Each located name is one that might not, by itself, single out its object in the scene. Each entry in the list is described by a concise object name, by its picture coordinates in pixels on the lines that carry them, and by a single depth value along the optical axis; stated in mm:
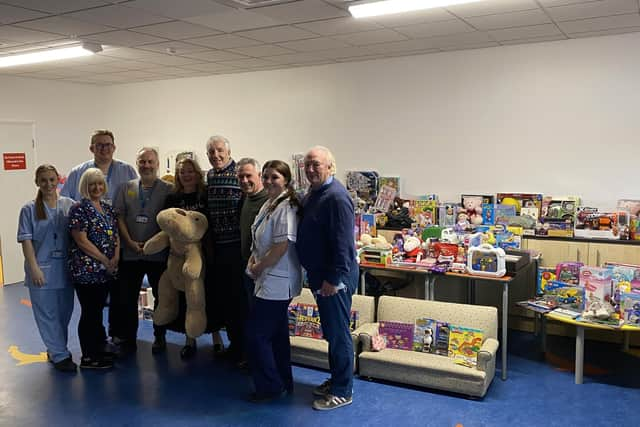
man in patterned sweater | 4105
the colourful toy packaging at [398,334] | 4156
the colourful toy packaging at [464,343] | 3936
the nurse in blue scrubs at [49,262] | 4137
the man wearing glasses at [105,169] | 4625
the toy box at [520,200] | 5266
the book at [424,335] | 4078
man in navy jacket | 3332
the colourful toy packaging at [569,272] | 4586
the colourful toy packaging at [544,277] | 4785
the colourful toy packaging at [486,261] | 4250
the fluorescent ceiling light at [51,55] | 5219
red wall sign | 7296
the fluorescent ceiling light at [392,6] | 3766
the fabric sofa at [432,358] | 3754
